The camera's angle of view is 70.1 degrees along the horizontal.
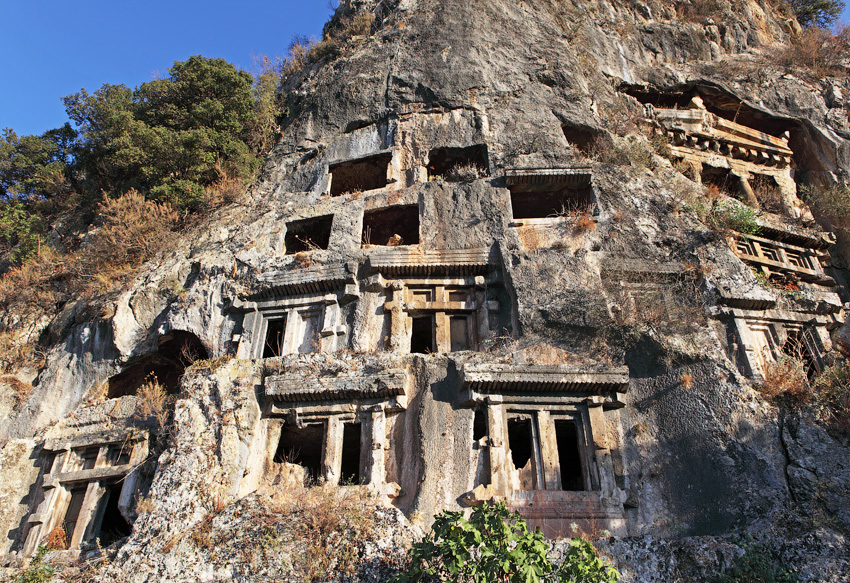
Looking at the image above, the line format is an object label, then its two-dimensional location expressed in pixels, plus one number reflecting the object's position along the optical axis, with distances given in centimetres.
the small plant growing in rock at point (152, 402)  1184
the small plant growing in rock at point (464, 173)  1524
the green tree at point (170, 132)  1712
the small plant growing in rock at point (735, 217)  1476
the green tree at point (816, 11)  2498
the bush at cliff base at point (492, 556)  693
